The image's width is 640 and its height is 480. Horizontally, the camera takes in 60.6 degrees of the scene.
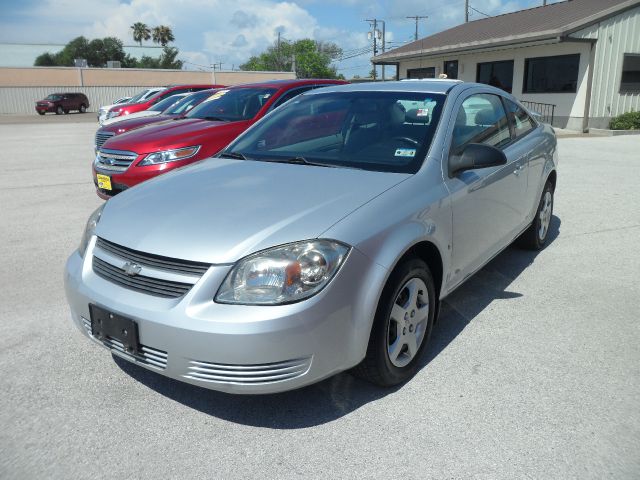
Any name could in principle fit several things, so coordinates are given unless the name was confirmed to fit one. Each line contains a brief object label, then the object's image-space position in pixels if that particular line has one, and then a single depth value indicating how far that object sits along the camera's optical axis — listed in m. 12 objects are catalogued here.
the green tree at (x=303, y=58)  85.07
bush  17.48
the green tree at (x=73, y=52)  78.44
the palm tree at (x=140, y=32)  93.56
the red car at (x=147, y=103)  17.00
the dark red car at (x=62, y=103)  37.84
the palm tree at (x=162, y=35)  89.25
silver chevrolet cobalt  2.31
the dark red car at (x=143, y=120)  9.50
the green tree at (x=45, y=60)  73.12
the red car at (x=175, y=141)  5.86
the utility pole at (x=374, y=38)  48.77
